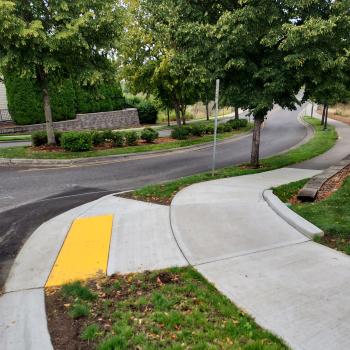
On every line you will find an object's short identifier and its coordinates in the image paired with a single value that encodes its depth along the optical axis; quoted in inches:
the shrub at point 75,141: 611.2
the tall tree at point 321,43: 351.3
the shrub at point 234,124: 1134.7
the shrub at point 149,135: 742.5
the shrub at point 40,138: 650.8
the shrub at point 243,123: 1187.0
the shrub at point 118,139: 683.4
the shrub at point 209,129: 945.4
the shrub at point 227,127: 1067.9
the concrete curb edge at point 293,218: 233.3
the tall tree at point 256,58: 376.2
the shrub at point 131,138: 703.7
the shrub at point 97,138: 663.8
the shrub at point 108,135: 680.4
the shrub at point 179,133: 833.5
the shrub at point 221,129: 1043.9
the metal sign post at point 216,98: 373.1
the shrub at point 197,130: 898.7
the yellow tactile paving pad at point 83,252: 198.2
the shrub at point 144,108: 1437.0
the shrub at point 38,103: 1022.4
